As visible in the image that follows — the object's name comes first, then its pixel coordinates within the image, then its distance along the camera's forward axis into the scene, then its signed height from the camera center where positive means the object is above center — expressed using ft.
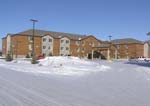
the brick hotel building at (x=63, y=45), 136.17 +10.78
